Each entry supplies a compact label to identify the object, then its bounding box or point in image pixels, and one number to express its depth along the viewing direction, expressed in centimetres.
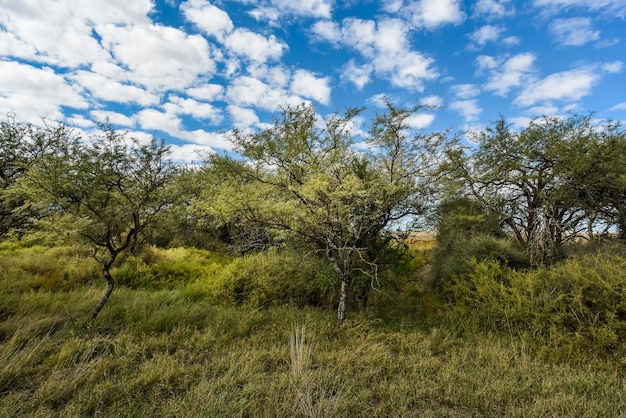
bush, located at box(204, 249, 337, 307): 826
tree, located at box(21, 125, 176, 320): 529
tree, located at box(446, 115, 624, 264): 837
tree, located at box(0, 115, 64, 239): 759
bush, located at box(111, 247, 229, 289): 972
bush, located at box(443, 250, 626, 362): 499
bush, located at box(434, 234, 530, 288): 833
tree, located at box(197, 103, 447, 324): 600
